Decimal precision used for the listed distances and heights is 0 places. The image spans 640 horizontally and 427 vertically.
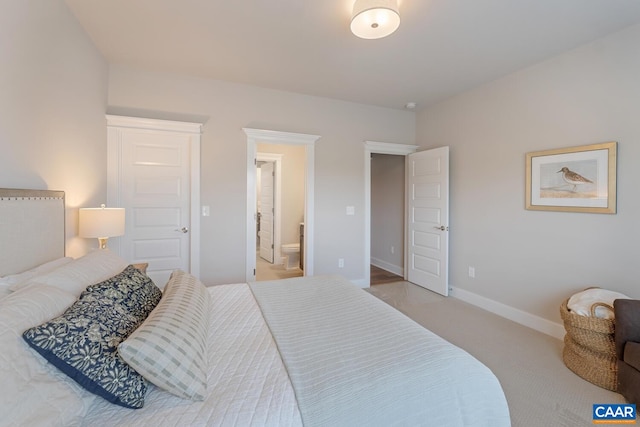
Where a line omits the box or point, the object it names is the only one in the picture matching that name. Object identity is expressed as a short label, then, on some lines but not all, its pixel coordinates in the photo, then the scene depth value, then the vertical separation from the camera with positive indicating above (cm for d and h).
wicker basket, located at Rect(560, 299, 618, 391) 189 -98
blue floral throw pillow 80 -43
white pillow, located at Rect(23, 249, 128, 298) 118 -30
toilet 503 -83
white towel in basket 198 -68
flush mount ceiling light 176 +129
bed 80 -59
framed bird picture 234 +30
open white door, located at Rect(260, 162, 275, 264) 553 +2
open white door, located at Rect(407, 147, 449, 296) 371 -12
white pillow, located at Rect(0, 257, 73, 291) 122 -32
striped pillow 89 -49
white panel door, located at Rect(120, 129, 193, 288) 295 +12
